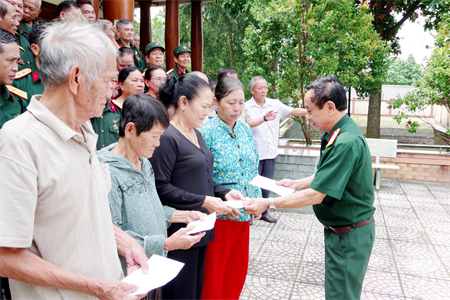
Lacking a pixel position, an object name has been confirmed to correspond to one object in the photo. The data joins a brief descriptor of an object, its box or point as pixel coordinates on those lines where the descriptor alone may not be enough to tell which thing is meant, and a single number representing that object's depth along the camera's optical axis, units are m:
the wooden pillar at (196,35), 10.55
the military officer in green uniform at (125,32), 5.12
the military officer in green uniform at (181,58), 5.60
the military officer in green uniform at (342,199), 2.16
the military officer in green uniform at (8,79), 2.18
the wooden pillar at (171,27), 9.79
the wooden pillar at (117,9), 5.36
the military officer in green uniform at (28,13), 3.91
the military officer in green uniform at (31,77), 3.00
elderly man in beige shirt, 0.96
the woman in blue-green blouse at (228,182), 2.65
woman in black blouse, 2.18
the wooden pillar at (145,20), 11.17
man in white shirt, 5.19
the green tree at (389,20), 11.15
